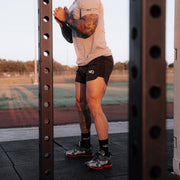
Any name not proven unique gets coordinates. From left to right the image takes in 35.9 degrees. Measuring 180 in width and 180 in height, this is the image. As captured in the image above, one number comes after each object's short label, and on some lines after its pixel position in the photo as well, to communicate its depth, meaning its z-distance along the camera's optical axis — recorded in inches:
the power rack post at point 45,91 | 63.2
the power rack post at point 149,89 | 30.9
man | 91.3
